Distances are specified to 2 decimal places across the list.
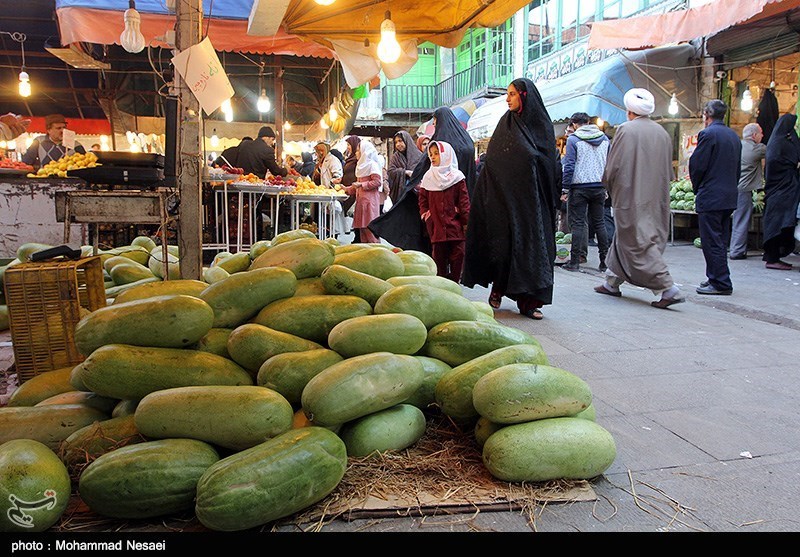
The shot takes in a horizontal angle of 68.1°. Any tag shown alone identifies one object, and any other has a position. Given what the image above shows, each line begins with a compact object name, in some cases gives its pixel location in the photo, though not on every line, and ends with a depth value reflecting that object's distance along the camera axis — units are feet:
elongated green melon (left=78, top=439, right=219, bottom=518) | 6.25
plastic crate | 10.95
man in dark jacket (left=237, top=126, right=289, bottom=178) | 34.65
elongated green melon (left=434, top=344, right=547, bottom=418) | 8.12
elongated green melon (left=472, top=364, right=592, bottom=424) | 7.41
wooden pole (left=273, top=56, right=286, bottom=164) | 44.03
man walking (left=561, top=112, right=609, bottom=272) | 28.60
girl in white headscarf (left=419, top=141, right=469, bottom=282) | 20.71
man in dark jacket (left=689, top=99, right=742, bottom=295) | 22.12
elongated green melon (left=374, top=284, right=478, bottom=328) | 9.12
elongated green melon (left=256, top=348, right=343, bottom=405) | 7.70
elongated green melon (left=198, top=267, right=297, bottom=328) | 8.93
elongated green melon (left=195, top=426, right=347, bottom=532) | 5.95
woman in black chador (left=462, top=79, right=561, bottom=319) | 17.65
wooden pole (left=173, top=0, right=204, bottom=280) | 14.08
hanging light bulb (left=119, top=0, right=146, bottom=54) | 23.61
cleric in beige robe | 20.45
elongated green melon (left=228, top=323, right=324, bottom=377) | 8.16
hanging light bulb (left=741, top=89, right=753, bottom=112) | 36.06
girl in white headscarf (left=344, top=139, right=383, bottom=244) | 30.53
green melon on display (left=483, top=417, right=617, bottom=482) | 7.19
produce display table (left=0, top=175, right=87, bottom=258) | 25.55
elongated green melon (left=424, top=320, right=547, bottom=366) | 9.09
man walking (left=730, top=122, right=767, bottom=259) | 31.30
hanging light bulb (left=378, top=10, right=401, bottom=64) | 23.15
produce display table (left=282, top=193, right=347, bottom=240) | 29.94
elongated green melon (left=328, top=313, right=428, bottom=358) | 8.16
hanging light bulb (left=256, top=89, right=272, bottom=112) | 43.29
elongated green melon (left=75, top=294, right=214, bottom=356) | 7.91
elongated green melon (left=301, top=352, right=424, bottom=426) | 7.16
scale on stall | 14.99
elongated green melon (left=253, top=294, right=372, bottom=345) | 8.73
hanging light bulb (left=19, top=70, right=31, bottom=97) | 40.09
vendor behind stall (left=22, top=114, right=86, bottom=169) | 33.17
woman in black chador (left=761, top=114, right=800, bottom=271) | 28.50
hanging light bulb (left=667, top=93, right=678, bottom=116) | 39.17
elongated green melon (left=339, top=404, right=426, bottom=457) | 7.63
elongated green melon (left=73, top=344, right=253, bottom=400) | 7.50
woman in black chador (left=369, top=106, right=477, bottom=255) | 23.03
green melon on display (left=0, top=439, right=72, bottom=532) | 5.97
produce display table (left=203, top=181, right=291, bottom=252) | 27.63
